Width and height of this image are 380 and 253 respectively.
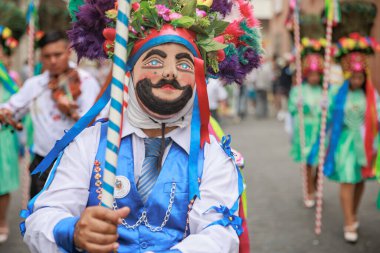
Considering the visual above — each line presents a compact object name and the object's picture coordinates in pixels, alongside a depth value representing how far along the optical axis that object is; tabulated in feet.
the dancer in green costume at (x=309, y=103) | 24.13
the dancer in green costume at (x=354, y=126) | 19.11
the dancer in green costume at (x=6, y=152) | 18.31
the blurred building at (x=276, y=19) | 66.44
